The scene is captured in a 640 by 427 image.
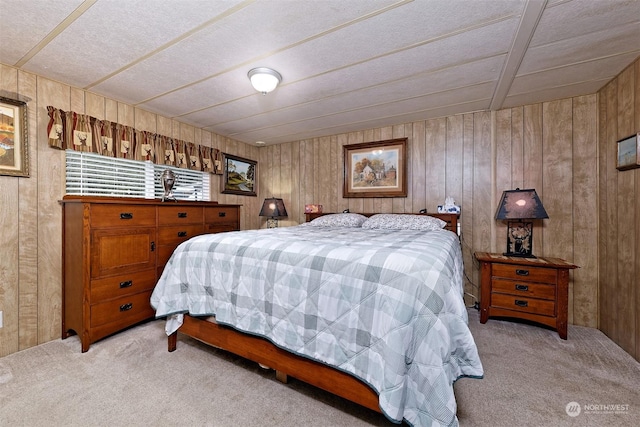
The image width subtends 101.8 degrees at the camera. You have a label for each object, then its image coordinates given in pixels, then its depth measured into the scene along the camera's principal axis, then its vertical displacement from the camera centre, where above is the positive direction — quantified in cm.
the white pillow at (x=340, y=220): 329 -10
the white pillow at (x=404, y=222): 283 -12
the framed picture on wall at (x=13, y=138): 202 +60
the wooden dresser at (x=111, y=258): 206 -39
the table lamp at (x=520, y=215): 257 -4
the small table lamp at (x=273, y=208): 402 +7
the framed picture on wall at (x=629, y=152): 194 +46
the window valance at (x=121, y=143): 230 +76
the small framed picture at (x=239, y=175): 397 +61
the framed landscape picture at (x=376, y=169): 345 +60
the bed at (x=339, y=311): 108 -52
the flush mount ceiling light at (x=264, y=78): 211 +111
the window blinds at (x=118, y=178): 246 +39
